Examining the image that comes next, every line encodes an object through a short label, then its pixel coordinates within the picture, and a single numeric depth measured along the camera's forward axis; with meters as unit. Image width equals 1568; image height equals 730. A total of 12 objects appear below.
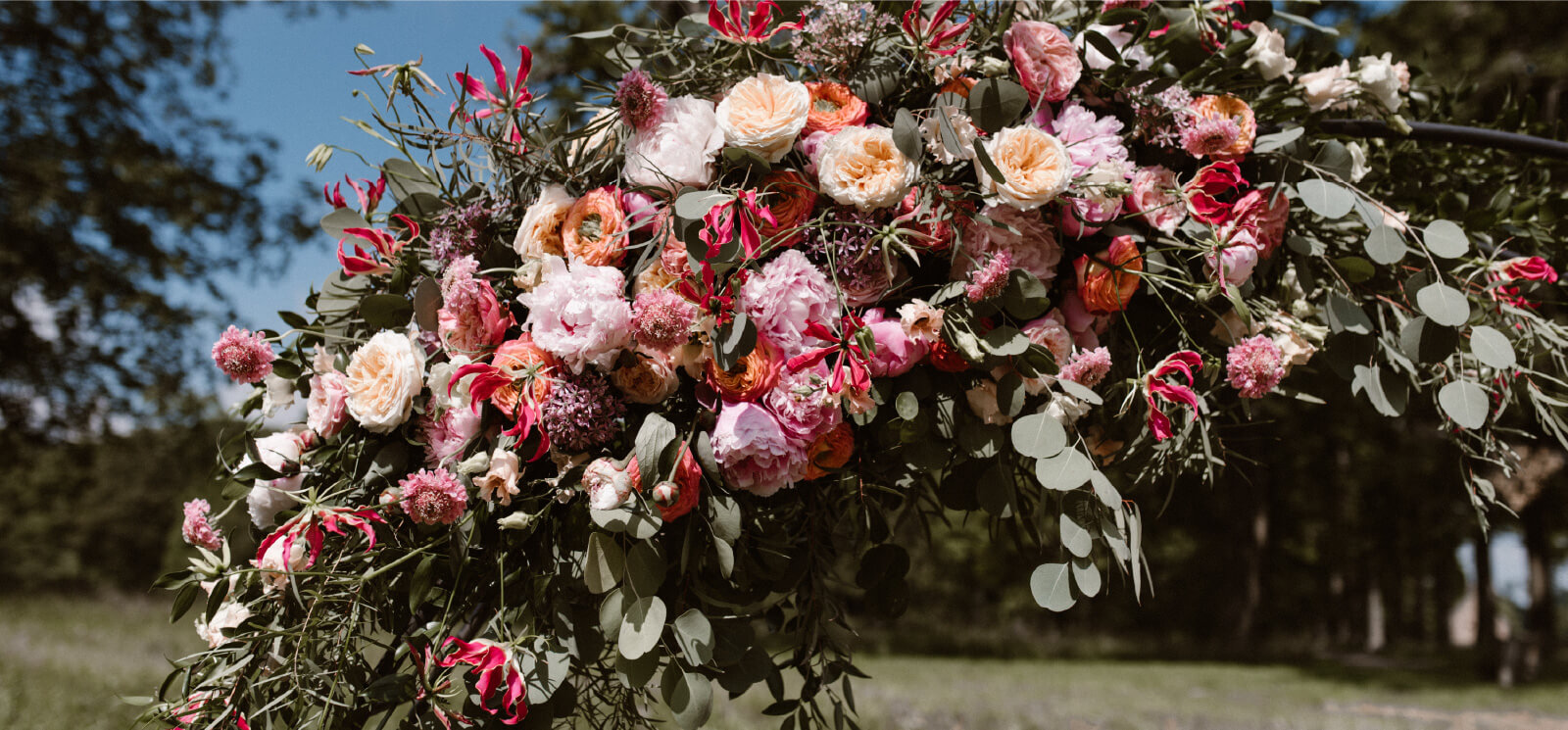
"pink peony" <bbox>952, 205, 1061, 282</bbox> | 1.10
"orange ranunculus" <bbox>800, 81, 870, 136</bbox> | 1.13
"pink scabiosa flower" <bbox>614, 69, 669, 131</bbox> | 1.11
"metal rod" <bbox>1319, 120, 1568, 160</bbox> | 1.36
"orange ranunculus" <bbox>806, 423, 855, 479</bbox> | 1.14
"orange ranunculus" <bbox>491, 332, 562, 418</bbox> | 1.04
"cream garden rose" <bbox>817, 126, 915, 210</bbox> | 1.05
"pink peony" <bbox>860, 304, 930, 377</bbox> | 1.06
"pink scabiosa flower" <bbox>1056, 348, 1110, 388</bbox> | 1.06
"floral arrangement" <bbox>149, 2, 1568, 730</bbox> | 1.04
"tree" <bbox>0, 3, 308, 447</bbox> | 7.77
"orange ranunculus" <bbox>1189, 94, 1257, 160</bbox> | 1.19
